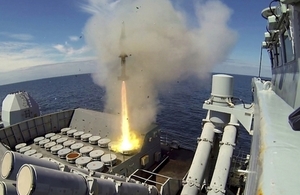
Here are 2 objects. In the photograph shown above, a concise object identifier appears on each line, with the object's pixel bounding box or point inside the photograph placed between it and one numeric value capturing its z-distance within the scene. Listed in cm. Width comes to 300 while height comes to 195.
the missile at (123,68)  1822
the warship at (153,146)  264
